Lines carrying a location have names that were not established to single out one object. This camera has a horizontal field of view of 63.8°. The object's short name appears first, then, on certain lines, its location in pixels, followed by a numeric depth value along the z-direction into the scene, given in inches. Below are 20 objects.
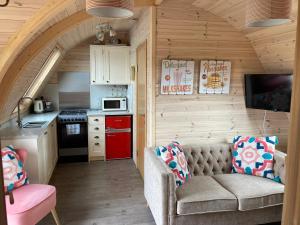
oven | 177.9
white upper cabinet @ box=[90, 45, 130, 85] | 188.2
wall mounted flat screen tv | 108.7
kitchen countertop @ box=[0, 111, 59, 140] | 114.3
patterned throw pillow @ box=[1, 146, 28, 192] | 95.7
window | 160.1
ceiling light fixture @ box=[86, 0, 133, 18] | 58.8
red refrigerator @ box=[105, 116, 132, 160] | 184.7
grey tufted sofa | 91.1
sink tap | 134.9
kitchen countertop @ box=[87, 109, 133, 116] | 182.2
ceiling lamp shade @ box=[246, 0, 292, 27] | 64.9
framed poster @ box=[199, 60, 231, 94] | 124.7
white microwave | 197.8
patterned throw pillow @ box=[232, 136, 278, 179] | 112.7
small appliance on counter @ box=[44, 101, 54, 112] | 195.4
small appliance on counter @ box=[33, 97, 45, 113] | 186.1
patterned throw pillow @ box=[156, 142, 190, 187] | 103.5
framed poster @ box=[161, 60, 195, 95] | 120.0
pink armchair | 83.4
